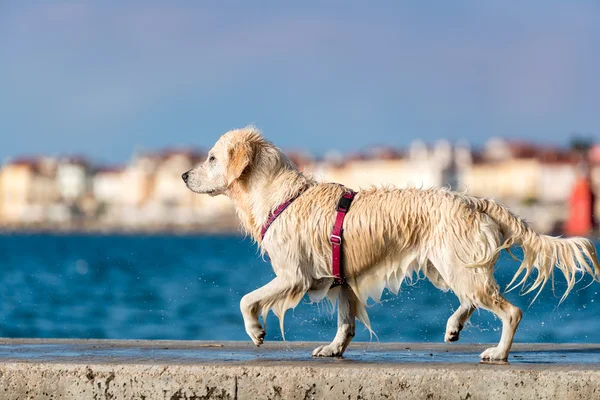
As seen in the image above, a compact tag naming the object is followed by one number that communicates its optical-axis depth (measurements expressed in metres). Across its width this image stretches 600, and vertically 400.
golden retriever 12.76
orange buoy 168.91
